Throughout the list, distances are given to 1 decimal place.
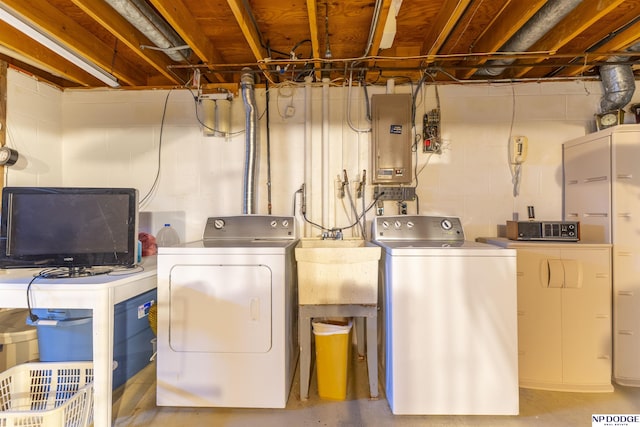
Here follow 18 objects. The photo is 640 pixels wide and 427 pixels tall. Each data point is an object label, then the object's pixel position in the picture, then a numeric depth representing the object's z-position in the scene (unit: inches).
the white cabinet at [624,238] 74.7
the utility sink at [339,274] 66.4
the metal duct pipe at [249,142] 93.4
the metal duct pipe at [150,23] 64.0
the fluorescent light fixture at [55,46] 61.3
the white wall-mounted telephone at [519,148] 93.2
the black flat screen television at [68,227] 61.2
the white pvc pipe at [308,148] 97.8
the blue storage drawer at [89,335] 65.4
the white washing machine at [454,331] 62.4
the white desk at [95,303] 54.6
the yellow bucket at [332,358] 70.6
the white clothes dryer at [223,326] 64.5
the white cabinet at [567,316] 73.8
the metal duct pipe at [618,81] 87.4
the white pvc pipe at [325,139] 97.2
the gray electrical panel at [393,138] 91.4
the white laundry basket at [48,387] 57.1
